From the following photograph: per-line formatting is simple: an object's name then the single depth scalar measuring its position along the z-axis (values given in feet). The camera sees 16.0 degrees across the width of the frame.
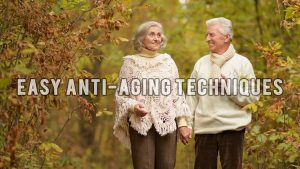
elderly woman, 32.55
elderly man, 33.38
